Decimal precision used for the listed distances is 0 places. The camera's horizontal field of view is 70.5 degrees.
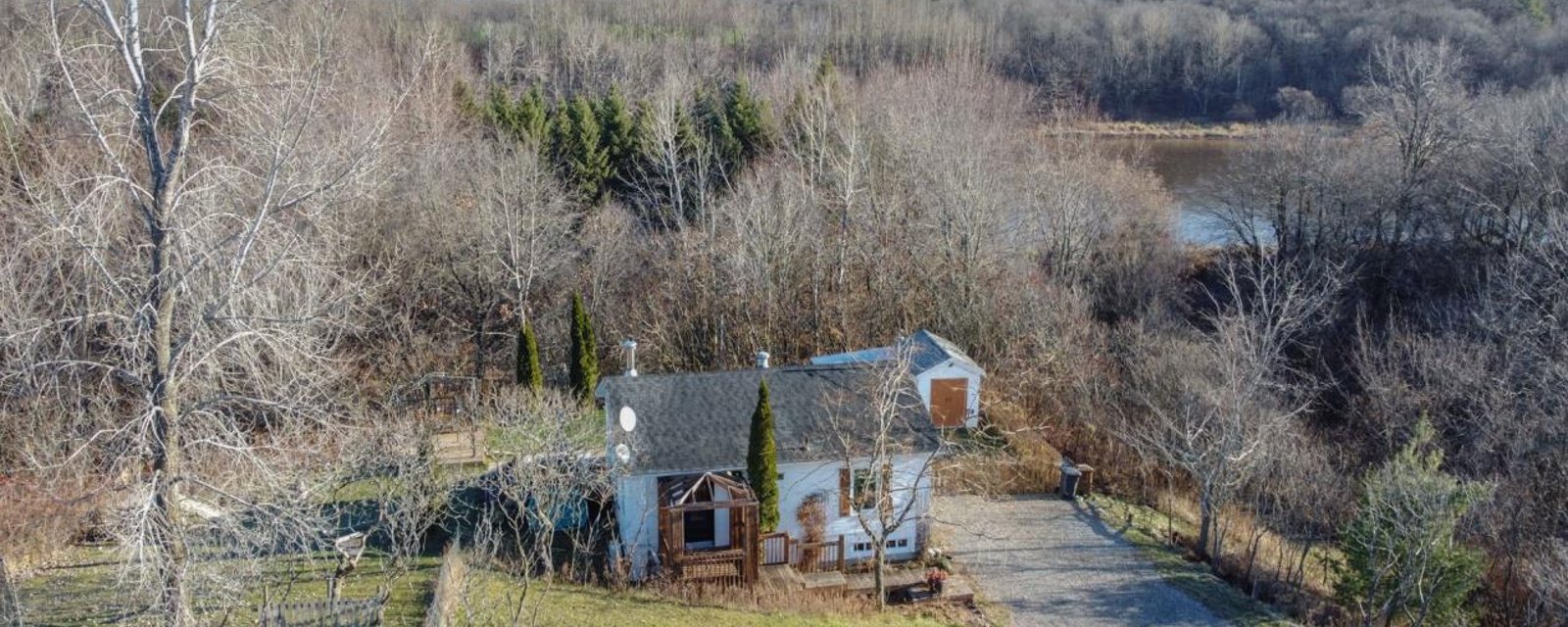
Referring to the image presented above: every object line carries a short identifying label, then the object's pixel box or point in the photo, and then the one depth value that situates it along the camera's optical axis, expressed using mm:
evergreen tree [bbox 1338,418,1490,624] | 15891
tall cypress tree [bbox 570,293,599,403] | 24719
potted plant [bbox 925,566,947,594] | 18156
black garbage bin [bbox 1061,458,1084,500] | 22750
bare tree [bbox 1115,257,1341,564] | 19750
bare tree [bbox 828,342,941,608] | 17625
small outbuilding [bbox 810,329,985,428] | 25109
